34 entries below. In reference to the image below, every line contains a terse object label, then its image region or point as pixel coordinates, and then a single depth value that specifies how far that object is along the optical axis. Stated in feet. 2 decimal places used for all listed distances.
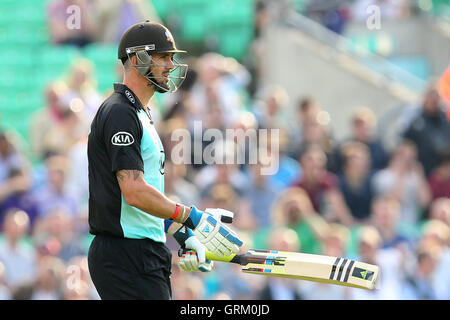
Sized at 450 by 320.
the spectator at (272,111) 64.13
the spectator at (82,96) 64.39
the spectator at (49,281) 54.65
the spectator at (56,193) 60.29
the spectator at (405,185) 61.21
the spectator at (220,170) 59.41
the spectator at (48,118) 64.85
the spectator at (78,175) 61.00
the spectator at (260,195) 59.93
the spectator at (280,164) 60.90
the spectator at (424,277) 54.75
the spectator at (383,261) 54.24
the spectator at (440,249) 54.85
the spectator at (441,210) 58.65
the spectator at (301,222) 56.59
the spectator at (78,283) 52.49
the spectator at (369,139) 63.05
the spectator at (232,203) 57.67
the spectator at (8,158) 62.39
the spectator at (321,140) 62.85
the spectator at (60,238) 57.47
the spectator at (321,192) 60.03
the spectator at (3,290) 55.21
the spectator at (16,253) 56.70
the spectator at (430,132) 63.72
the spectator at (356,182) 61.16
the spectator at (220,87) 63.82
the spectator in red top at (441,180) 61.77
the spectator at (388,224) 56.65
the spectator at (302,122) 63.87
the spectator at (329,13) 78.38
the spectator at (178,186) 58.39
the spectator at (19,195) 60.95
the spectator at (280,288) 52.75
